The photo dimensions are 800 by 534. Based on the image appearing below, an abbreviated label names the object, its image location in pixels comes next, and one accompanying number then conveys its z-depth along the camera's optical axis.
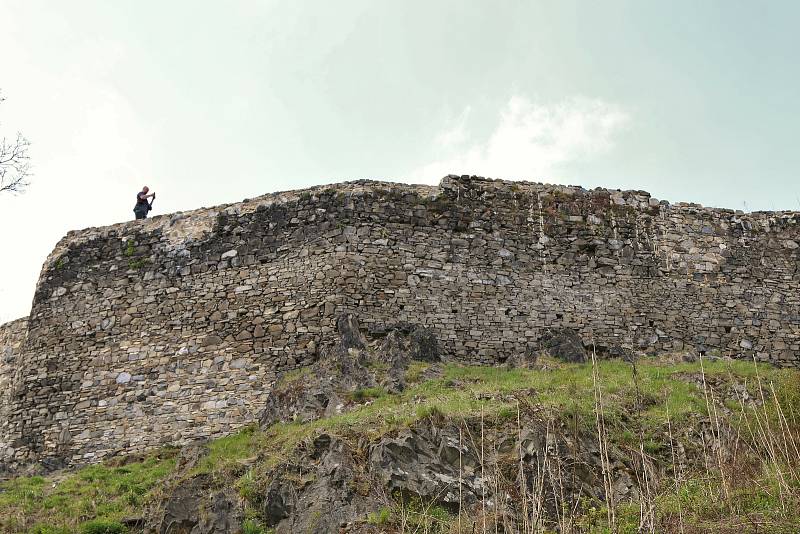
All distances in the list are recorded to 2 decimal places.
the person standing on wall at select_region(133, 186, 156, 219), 22.48
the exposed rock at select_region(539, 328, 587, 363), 18.28
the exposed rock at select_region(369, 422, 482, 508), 11.72
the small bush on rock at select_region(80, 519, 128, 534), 13.30
